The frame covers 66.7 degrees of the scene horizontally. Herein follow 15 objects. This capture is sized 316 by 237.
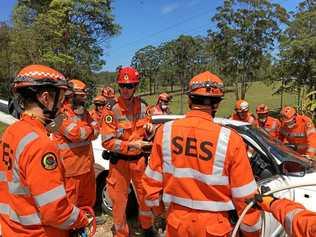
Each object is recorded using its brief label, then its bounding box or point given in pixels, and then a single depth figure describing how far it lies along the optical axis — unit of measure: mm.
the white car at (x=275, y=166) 2460
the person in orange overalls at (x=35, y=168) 1359
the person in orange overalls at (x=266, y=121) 4525
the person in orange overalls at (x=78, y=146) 2806
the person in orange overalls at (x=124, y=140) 2817
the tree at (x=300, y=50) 13689
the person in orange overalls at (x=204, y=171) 1621
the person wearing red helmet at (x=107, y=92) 5802
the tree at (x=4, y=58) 21933
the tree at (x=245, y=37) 16497
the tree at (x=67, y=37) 17505
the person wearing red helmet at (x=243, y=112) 4386
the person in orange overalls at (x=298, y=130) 4193
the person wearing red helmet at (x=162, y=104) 5285
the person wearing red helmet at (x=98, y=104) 5451
